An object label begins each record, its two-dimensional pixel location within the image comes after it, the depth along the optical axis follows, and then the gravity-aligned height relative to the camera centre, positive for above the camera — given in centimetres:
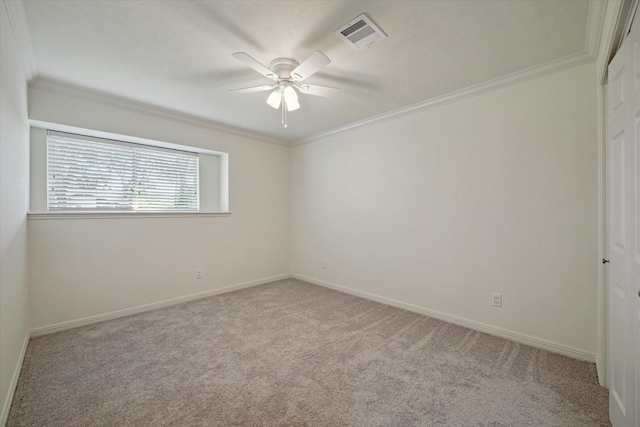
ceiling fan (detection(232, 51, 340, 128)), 189 +110
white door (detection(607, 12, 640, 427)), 125 -9
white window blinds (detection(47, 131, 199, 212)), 291 +46
